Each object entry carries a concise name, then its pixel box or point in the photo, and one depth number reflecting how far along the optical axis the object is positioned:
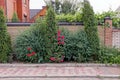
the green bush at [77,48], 6.13
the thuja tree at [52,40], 6.07
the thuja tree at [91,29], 6.16
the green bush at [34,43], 6.15
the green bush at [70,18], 6.61
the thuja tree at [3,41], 6.16
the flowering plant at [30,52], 6.09
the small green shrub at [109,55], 6.02
